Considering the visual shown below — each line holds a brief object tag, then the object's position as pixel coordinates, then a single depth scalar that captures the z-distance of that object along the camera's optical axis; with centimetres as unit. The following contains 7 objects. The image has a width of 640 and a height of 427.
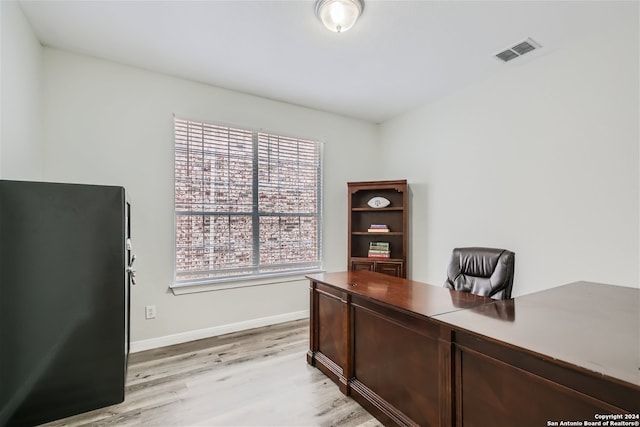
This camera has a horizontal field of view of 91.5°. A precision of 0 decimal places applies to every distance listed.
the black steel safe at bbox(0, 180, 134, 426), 173
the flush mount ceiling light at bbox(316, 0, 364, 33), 200
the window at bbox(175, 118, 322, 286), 323
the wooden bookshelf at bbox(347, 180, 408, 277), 388
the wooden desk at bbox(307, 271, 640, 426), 98
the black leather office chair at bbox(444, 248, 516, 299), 217
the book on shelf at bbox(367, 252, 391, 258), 395
